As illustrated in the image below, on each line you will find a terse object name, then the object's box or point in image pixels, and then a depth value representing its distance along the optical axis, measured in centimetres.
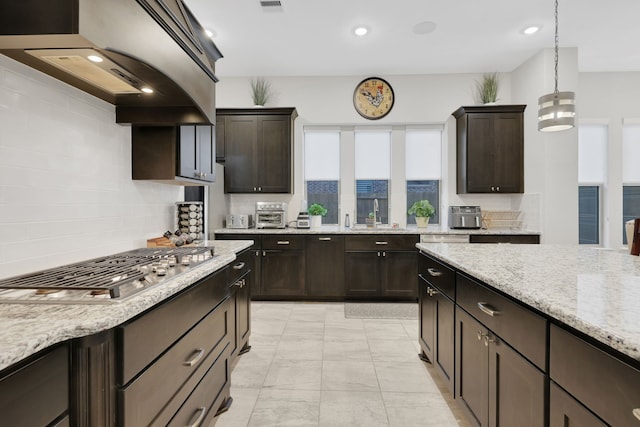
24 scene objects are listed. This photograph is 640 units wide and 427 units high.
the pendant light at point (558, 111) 240
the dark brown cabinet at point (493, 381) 112
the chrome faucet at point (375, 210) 467
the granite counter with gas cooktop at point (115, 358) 71
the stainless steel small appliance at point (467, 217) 442
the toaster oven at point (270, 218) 446
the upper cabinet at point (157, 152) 221
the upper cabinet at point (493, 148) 438
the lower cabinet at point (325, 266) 426
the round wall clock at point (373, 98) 482
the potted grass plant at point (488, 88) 456
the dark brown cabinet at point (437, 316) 193
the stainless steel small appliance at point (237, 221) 445
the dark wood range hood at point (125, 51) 103
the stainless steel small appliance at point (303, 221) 450
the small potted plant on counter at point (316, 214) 455
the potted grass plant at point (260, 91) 468
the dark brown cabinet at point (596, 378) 74
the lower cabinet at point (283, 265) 425
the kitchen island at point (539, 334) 81
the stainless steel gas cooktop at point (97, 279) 103
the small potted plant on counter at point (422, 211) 453
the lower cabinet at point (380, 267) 422
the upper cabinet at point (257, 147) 452
